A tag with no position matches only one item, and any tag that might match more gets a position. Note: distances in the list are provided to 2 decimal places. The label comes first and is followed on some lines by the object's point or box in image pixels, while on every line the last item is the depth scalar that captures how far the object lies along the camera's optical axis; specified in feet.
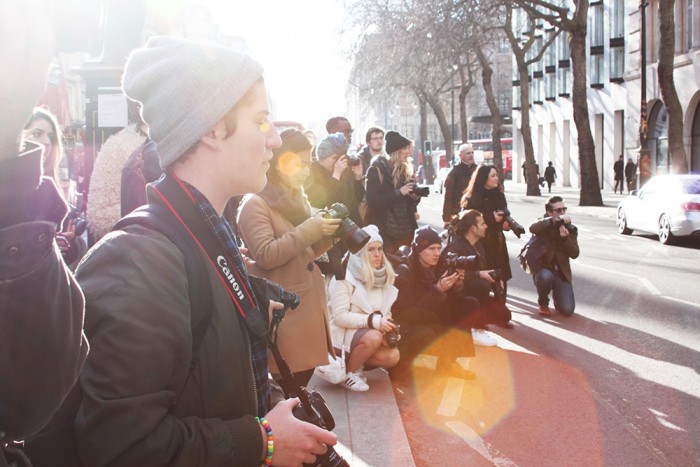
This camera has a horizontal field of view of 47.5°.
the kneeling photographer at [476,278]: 24.59
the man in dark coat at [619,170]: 129.18
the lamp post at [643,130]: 95.66
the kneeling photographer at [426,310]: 22.03
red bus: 221.66
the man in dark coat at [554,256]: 30.42
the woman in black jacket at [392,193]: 29.14
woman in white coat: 19.99
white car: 53.57
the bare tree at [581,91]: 90.07
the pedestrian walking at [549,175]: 155.14
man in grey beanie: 5.27
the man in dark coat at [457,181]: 34.04
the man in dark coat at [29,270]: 3.36
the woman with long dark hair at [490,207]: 30.91
